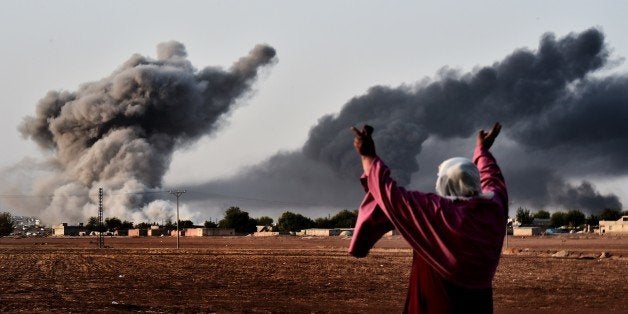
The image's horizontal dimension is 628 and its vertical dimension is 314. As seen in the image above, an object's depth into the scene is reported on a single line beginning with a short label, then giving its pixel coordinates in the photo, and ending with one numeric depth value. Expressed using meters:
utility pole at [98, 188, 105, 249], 82.71
